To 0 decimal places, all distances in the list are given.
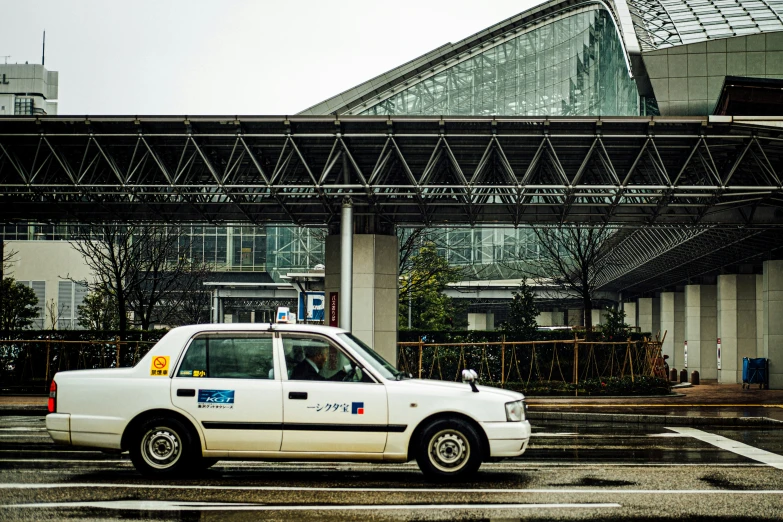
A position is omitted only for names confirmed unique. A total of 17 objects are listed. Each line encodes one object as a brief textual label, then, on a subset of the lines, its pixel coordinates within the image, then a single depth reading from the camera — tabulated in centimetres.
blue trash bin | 3192
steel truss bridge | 2197
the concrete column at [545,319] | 10144
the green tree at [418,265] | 4100
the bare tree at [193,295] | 5303
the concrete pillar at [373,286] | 2594
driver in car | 989
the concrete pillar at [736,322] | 3856
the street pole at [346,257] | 2342
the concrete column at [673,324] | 5478
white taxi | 966
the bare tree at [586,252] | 3697
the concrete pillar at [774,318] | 3108
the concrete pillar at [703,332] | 4522
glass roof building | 4334
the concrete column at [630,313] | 7389
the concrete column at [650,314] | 6556
